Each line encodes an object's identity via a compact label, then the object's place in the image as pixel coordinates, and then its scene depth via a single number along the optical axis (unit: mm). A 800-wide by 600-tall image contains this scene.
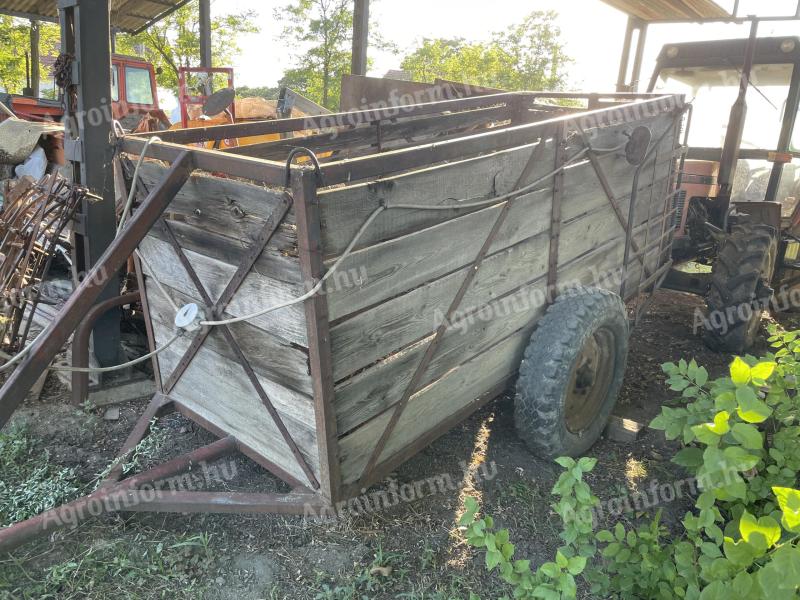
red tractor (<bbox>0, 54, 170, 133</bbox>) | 9445
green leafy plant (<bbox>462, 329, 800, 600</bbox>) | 1481
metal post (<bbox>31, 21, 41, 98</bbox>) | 15766
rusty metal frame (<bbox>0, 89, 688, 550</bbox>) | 1710
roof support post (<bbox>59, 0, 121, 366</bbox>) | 3123
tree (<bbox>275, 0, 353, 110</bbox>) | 18438
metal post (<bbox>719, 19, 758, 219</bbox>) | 4430
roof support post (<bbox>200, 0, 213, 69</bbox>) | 12516
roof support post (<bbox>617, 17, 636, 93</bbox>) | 5656
